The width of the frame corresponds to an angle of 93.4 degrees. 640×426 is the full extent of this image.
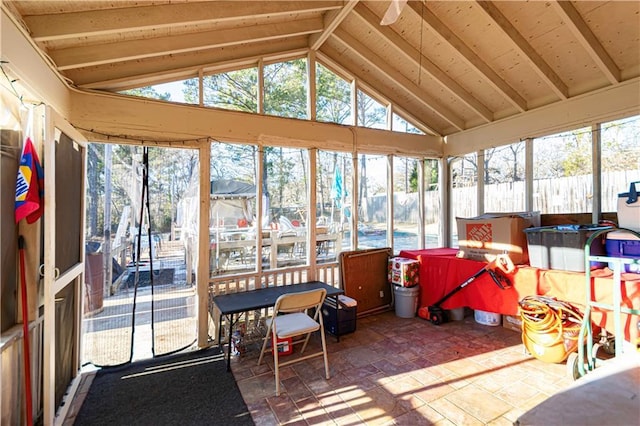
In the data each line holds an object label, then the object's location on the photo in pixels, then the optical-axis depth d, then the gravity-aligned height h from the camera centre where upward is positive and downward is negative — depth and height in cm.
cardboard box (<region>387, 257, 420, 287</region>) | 427 -84
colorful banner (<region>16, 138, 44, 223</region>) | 193 +20
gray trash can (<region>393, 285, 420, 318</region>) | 430 -126
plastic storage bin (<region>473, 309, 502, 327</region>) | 394 -140
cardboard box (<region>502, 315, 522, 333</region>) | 375 -140
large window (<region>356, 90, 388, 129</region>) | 475 +163
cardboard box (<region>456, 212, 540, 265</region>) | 364 -30
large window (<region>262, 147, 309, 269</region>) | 401 +14
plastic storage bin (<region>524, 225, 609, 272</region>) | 306 -38
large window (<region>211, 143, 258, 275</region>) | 367 +6
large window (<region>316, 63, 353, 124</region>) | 443 +176
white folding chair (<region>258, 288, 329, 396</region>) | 265 -105
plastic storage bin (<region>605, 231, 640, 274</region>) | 281 -34
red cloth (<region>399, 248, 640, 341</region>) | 274 -83
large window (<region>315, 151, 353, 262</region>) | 439 +15
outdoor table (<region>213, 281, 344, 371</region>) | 304 -93
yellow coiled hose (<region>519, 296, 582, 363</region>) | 285 -112
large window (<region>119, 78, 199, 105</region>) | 335 +143
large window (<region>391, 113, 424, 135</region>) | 503 +149
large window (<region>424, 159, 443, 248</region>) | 534 +14
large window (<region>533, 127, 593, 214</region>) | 367 +50
